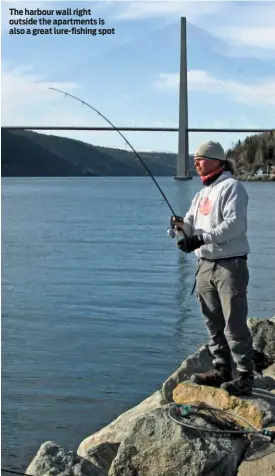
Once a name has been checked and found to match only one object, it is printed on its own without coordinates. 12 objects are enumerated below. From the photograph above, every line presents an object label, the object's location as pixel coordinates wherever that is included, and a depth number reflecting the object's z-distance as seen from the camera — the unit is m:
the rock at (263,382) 4.72
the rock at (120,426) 4.61
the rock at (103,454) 4.04
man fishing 4.00
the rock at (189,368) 4.78
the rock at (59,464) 3.56
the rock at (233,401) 3.97
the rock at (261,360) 6.10
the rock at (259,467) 3.59
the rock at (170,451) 3.62
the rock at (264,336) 6.38
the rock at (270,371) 5.38
